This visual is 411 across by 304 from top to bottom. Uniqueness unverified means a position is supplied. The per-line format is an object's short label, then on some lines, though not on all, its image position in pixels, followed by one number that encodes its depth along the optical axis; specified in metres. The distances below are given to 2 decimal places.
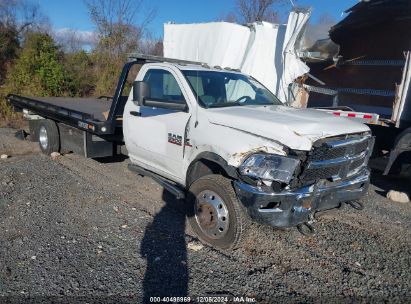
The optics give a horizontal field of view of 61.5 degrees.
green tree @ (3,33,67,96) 12.58
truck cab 3.34
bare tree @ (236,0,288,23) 24.36
